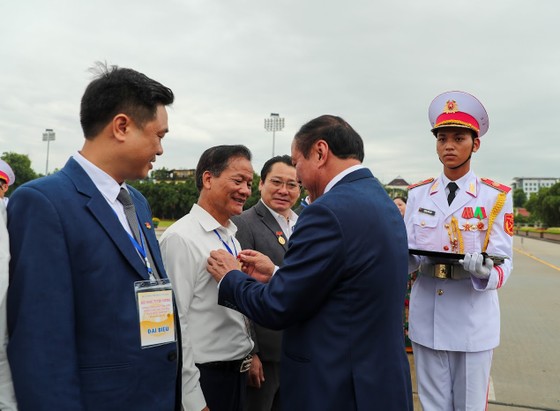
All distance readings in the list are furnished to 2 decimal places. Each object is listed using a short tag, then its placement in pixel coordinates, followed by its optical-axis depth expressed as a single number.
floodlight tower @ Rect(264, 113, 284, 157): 53.22
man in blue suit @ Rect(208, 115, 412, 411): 1.90
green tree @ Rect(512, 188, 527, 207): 140.77
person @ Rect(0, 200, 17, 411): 1.37
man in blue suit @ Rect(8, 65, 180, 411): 1.35
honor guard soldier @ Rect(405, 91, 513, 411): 2.75
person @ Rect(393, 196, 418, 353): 5.91
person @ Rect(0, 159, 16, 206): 5.02
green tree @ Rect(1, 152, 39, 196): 60.91
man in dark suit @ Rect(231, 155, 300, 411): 3.02
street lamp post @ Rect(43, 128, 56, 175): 60.06
